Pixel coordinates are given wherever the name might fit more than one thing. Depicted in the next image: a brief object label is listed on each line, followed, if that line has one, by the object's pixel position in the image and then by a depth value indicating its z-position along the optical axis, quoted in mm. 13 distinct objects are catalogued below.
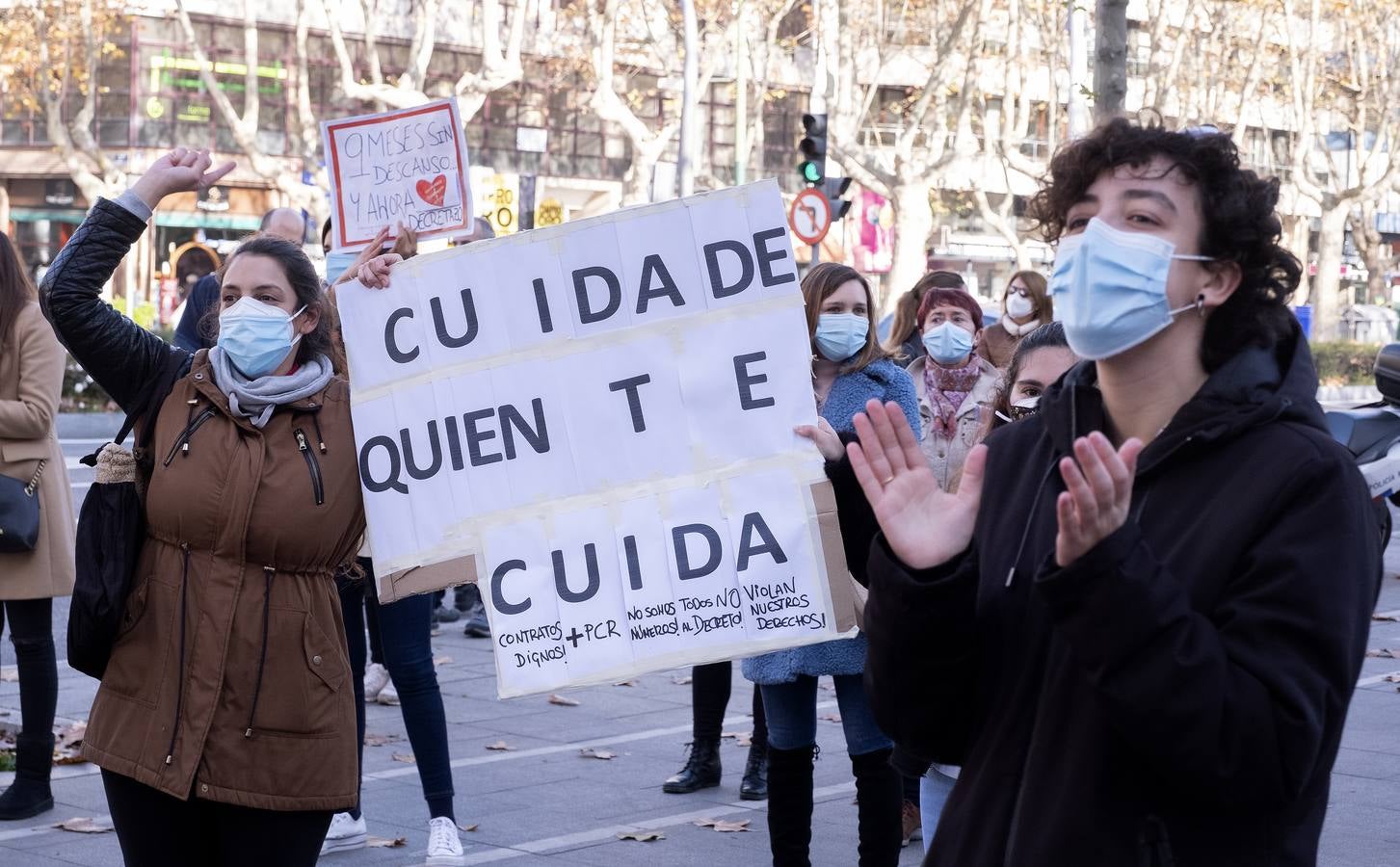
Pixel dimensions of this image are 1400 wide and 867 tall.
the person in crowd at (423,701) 5898
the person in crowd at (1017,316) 8156
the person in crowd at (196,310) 7004
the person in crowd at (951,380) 6816
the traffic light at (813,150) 18984
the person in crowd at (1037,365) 4875
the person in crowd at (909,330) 8281
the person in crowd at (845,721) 5359
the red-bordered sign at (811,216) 18891
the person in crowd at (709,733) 7145
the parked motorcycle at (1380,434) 11695
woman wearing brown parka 3926
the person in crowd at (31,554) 6531
